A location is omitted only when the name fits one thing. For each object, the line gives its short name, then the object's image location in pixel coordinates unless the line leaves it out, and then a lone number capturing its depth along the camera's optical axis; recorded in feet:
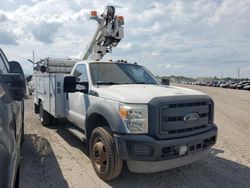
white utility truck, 8.70
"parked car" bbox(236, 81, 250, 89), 110.60
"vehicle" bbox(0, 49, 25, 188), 4.68
